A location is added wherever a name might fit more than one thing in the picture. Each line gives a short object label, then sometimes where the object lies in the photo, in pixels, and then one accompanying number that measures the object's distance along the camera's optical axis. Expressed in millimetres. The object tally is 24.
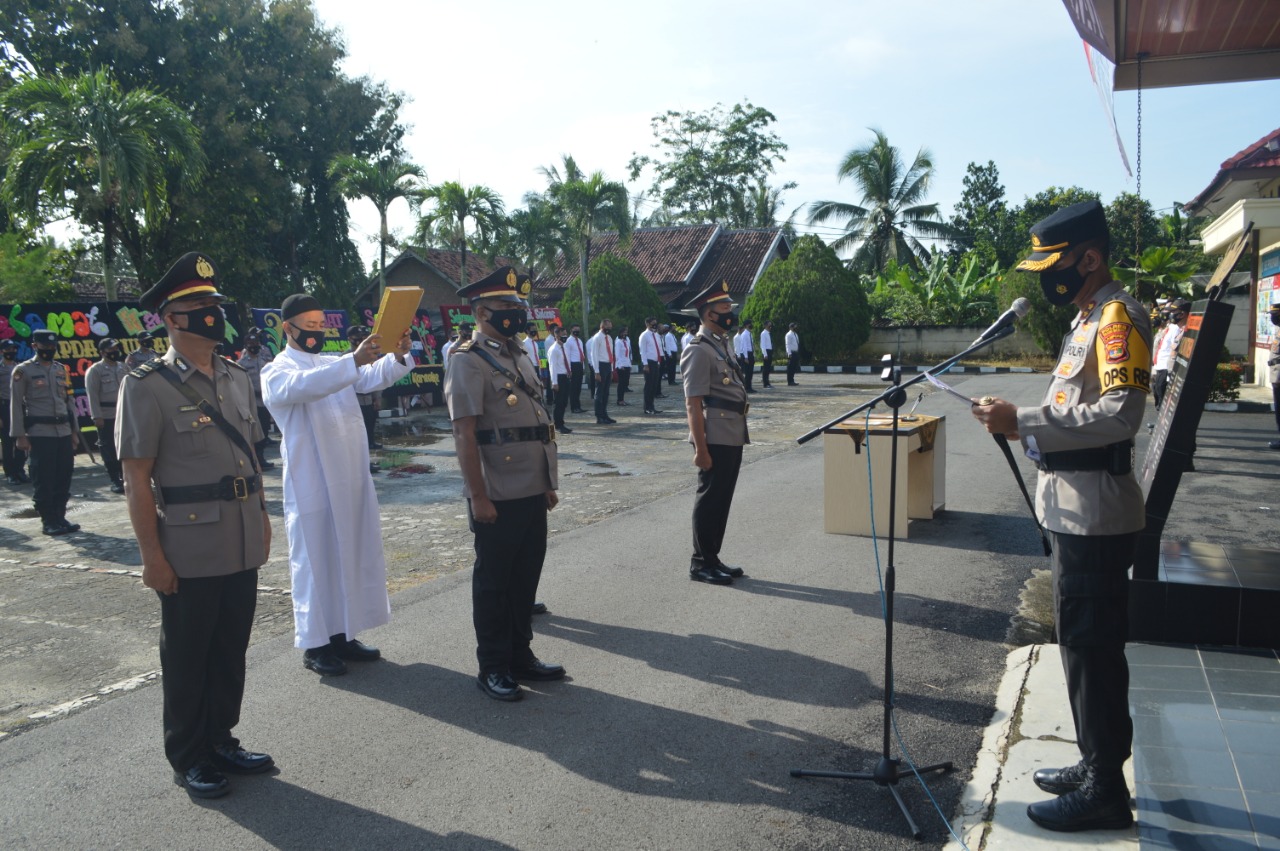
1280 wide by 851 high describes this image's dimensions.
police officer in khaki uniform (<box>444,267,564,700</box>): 4465
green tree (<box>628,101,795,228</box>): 51406
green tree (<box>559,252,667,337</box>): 32656
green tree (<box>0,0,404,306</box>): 25047
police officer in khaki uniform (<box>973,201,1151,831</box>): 3084
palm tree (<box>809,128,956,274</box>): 38875
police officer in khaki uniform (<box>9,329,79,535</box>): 9180
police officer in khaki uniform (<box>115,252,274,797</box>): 3535
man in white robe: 4801
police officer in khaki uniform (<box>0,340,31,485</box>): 11883
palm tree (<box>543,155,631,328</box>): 30016
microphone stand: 3197
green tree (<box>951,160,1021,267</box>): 41281
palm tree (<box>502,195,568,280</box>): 29281
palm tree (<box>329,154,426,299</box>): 25562
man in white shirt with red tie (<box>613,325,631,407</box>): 21797
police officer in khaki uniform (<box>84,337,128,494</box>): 10602
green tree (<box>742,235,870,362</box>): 31562
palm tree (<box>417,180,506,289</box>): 25672
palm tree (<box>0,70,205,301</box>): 15758
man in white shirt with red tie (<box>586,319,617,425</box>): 17656
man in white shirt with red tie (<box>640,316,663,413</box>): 19458
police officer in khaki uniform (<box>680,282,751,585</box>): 6230
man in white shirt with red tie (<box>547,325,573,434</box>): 16719
